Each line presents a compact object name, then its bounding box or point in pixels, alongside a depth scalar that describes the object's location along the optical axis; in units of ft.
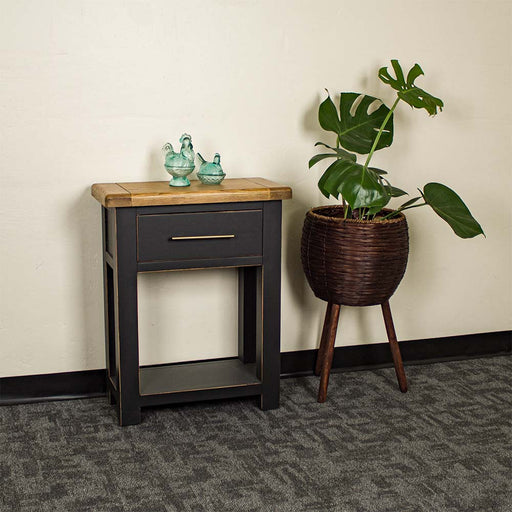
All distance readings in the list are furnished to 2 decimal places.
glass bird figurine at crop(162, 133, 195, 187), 8.86
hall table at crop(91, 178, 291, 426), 8.50
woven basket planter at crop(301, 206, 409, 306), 9.14
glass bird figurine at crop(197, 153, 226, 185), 9.03
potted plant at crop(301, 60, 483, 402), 8.82
